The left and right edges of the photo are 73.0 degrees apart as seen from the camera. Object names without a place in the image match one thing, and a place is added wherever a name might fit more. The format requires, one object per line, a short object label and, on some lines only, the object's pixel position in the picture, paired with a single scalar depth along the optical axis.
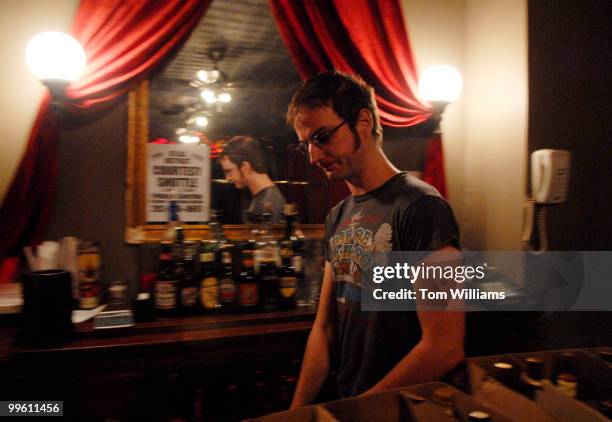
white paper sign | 2.24
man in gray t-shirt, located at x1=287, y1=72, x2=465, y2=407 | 1.21
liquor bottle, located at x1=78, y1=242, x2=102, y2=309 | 1.94
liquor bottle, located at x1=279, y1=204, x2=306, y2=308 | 2.02
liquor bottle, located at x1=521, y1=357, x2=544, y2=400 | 0.79
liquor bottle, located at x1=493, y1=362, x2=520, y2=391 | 0.84
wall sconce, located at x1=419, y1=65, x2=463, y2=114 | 2.51
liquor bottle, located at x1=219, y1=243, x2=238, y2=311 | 1.95
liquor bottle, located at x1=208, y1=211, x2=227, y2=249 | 2.22
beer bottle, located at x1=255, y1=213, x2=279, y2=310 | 1.99
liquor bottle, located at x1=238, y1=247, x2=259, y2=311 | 1.96
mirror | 2.23
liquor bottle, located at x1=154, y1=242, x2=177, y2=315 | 1.87
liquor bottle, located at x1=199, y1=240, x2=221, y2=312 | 1.92
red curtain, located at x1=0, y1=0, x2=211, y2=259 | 2.02
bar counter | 1.51
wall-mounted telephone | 2.22
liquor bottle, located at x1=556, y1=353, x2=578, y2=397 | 0.81
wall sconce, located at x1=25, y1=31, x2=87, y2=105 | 1.91
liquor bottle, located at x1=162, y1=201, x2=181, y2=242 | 2.10
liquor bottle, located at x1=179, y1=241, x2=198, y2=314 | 1.90
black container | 1.54
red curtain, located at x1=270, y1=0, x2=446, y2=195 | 2.41
